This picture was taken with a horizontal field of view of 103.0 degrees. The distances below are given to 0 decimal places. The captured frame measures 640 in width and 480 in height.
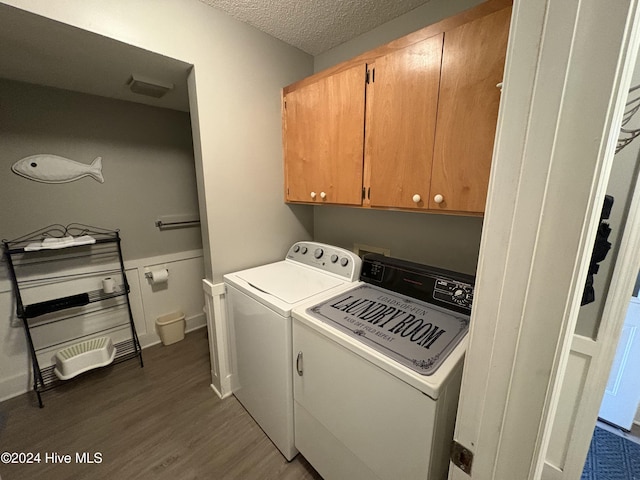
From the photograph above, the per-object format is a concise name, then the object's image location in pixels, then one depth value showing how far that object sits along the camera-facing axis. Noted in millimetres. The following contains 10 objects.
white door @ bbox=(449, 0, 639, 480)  337
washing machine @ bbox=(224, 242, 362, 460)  1290
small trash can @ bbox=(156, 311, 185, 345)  2359
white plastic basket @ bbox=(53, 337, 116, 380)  1812
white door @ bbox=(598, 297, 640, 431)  1464
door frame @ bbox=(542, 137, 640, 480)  1024
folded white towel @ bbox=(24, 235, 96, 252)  1707
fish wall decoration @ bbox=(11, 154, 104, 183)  1742
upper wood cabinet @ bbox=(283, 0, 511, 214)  942
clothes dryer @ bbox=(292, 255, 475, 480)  834
